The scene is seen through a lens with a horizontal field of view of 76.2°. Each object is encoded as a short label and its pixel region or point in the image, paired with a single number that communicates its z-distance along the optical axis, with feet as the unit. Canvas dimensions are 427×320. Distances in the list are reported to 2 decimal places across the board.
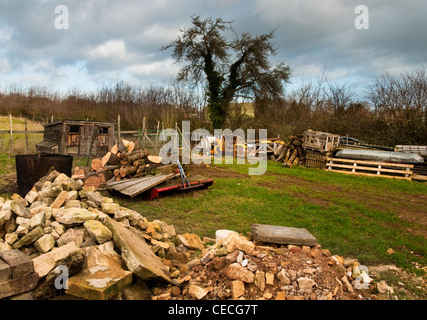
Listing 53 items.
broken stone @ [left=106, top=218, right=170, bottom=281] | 10.53
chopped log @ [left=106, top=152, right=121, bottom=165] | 34.09
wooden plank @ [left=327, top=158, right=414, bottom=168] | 41.68
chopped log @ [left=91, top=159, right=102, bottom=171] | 33.58
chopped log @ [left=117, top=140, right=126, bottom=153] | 36.00
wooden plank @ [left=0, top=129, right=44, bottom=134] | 48.66
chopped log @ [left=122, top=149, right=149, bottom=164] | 33.95
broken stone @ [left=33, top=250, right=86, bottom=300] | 9.44
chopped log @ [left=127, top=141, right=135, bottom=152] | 36.13
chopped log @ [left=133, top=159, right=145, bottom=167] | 33.56
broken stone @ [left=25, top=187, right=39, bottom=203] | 17.17
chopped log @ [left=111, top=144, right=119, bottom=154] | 34.68
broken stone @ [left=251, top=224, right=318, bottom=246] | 14.11
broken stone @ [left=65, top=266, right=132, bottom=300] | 9.00
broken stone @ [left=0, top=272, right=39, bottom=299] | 8.99
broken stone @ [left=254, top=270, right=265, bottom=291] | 10.17
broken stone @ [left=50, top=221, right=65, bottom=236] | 12.47
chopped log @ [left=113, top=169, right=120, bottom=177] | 32.81
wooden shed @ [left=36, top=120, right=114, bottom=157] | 49.60
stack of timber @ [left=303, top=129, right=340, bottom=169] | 48.85
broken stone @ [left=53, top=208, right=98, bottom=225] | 13.01
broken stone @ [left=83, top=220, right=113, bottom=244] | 11.84
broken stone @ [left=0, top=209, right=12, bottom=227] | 12.26
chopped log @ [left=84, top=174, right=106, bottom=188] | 31.38
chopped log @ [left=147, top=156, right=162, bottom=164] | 33.65
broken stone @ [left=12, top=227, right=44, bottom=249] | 11.35
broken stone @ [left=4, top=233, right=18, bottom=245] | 11.34
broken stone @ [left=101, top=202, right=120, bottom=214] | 16.28
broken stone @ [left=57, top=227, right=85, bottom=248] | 11.88
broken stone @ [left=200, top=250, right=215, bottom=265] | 12.13
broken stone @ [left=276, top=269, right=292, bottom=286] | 10.28
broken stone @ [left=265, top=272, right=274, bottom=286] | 10.24
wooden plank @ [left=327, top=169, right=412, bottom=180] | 41.00
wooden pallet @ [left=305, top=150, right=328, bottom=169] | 48.91
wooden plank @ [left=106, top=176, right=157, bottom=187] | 29.13
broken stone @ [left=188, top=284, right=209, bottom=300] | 9.97
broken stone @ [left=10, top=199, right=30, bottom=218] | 12.92
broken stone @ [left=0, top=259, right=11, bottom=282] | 9.05
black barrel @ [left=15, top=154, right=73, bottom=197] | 23.54
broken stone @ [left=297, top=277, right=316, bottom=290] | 10.16
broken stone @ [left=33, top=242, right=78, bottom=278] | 9.95
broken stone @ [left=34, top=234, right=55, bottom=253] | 11.34
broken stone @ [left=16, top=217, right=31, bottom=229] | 12.23
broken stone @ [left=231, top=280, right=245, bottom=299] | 9.82
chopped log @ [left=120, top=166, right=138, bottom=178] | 32.45
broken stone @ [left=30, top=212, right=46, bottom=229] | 12.25
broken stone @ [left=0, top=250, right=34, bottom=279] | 9.32
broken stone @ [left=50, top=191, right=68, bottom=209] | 16.01
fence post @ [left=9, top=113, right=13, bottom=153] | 49.05
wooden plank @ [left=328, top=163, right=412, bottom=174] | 41.69
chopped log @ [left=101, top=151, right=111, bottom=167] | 33.88
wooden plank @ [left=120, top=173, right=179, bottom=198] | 26.69
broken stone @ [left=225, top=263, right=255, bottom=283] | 10.30
